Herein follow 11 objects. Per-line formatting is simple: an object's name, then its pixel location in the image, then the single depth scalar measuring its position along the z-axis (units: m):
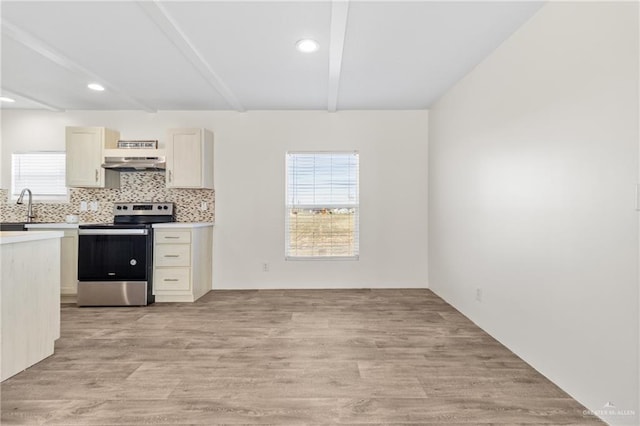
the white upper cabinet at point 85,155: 4.31
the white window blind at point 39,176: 4.69
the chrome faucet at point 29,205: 4.45
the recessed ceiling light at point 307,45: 2.78
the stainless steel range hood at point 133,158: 4.29
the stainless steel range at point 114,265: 3.90
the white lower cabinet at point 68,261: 4.07
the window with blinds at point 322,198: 4.78
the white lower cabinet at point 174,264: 4.07
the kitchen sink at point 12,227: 4.04
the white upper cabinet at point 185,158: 4.35
